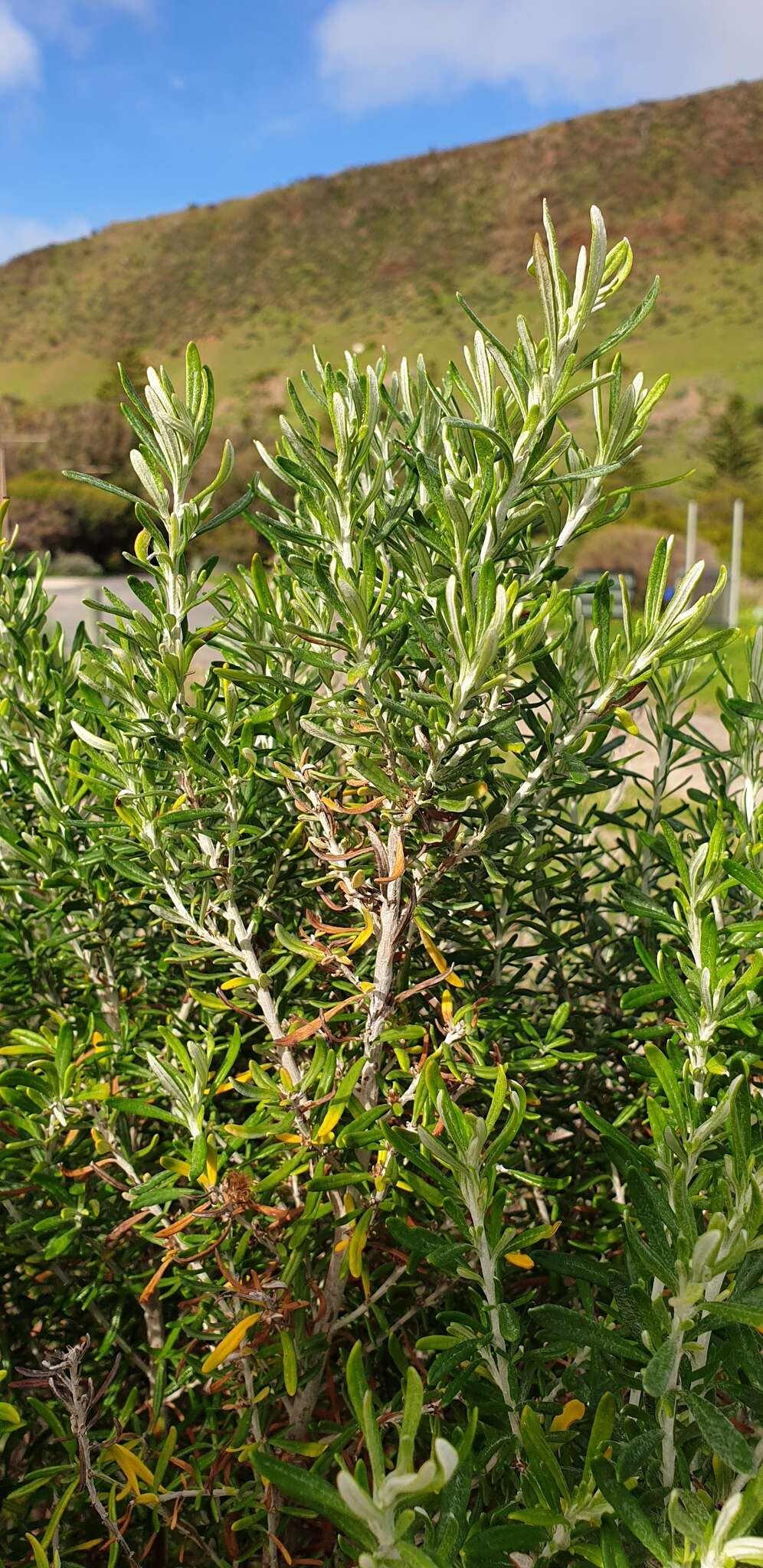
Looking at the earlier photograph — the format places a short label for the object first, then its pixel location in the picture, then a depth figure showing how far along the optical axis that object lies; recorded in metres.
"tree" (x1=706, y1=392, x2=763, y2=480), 35.78
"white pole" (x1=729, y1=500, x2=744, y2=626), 20.92
